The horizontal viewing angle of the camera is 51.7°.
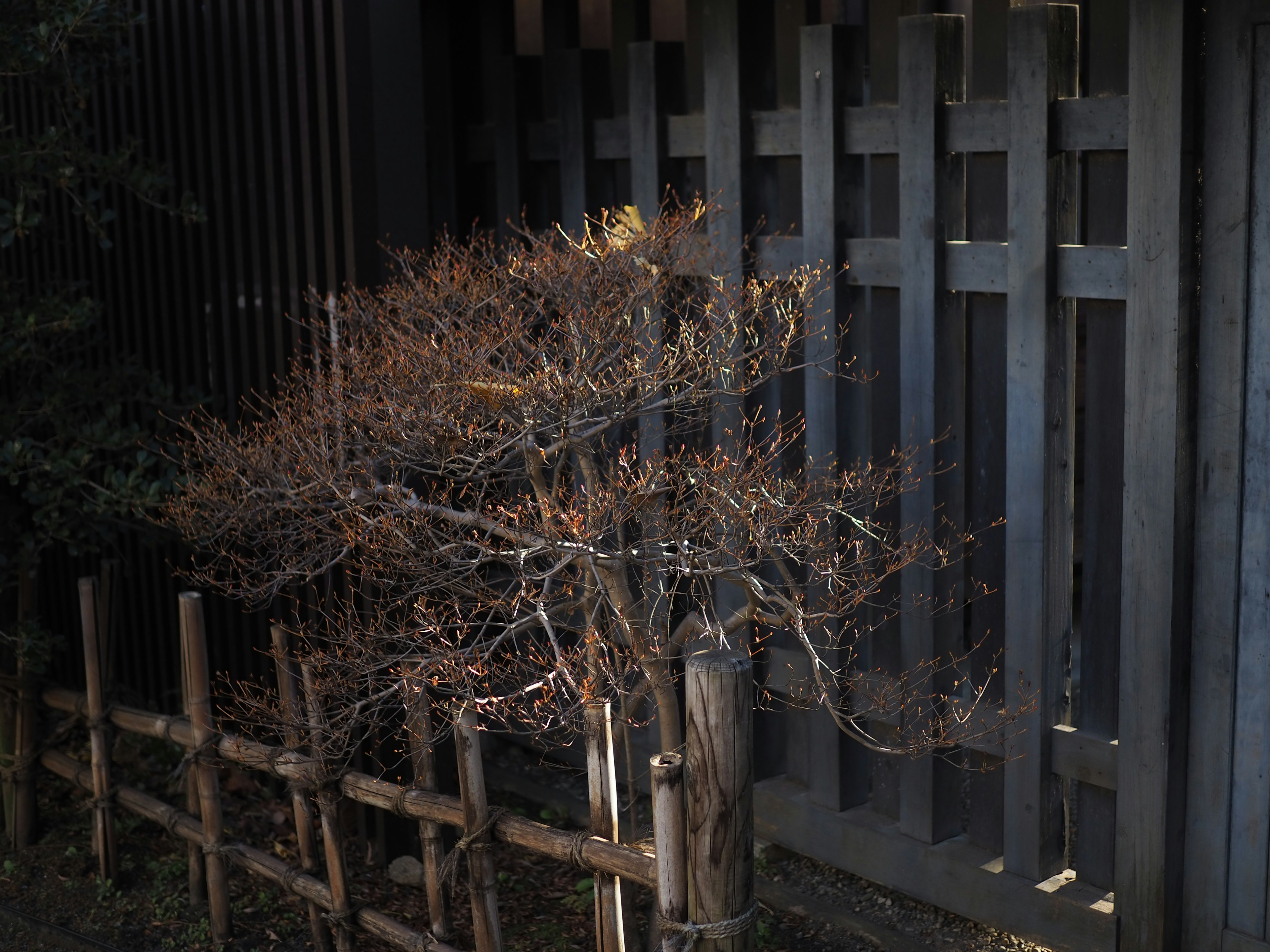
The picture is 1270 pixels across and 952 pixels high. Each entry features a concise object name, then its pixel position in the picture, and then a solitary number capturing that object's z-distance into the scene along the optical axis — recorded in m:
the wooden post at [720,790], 2.84
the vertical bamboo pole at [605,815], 3.31
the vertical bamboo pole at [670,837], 2.94
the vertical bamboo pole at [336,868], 4.19
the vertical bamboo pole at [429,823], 3.77
